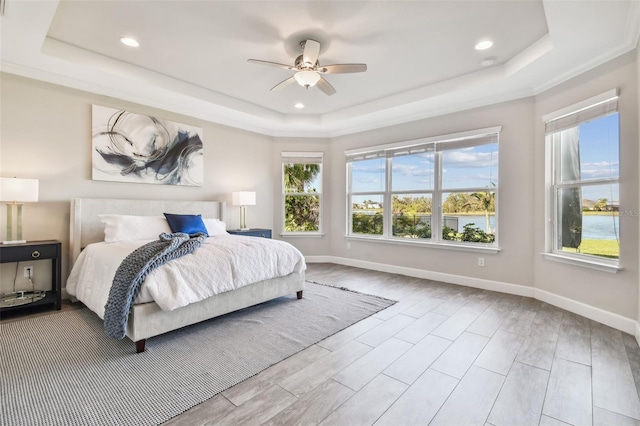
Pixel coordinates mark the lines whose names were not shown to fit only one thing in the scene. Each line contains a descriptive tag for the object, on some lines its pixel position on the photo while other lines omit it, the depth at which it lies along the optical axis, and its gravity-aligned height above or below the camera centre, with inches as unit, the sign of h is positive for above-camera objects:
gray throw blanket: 84.9 -19.4
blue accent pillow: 148.3 -5.1
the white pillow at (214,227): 166.6 -7.4
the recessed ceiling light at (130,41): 115.3 +67.5
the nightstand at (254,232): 189.9 -11.5
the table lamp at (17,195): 113.5 +6.9
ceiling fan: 110.3 +56.3
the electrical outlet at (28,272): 128.6 -25.3
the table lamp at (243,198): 193.2 +10.4
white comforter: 90.4 -20.2
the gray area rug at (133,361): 63.6 -40.9
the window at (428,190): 163.3 +15.7
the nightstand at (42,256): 113.0 -16.9
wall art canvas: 148.2 +35.1
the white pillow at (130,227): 135.1 -6.6
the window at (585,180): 114.2 +14.9
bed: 88.8 -28.5
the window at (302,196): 232.2 +14.1
